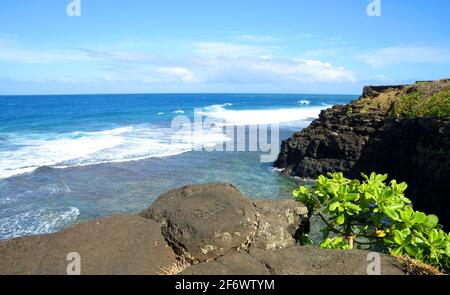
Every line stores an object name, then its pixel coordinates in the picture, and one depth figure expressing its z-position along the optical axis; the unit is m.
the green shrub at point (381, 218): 4.51
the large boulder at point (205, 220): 5.01
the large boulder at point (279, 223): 5.56
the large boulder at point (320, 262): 4.27
